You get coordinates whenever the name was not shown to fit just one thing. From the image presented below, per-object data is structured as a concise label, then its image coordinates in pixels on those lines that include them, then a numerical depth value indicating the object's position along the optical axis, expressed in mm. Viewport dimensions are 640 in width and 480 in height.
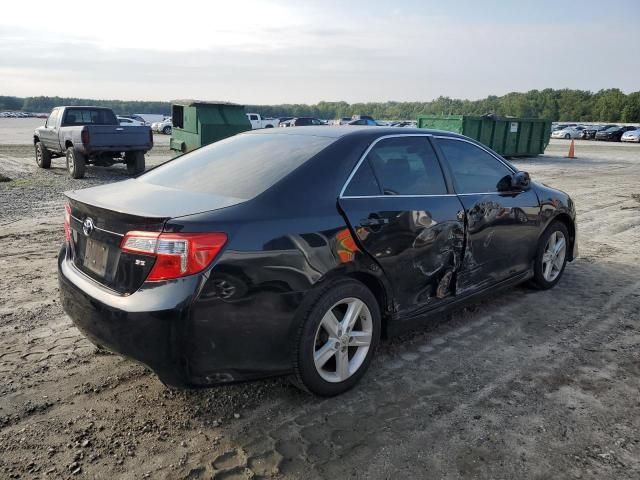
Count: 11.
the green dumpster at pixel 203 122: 15672
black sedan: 2553
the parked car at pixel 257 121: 41541
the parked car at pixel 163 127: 41781
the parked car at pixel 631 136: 44288
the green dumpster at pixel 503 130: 21141
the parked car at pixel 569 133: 49872
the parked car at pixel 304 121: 36259
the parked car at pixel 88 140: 12805
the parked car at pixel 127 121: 39088
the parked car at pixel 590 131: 48709
